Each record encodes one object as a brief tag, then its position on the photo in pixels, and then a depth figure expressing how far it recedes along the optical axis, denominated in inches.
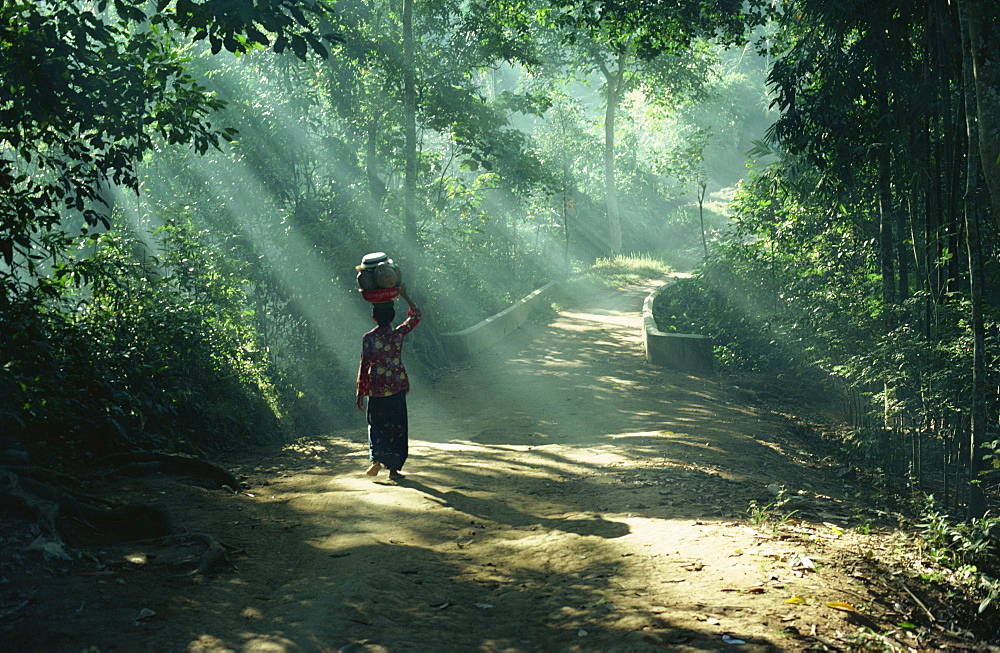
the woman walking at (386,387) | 273.1
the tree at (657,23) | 458.6
